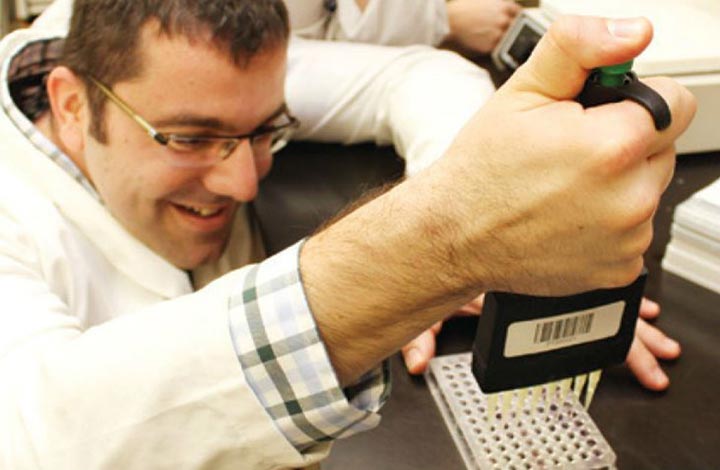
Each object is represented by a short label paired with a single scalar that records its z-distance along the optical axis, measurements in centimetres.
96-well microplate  65
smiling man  47
